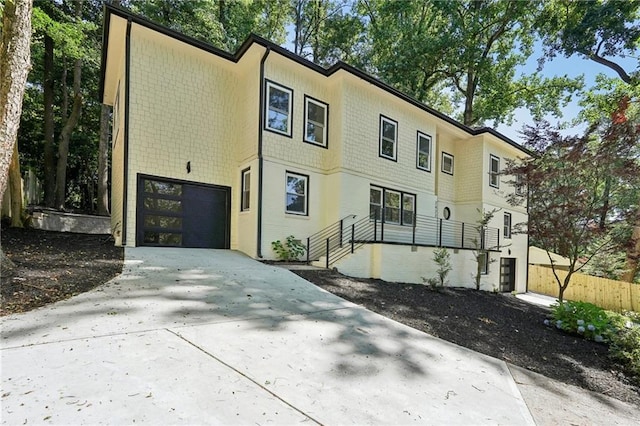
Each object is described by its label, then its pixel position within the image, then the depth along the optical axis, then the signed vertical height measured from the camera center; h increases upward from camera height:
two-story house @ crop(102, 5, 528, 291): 9.05 +1.87
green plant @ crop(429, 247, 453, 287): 9.26 -1.30
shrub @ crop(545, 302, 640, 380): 4.61 -1.85
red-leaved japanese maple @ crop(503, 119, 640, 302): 7.28 +0.87
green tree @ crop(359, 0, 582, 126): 18.38 +9.83
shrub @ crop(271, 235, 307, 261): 9.46 -1.06
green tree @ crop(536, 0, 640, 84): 15.12 +9.62
